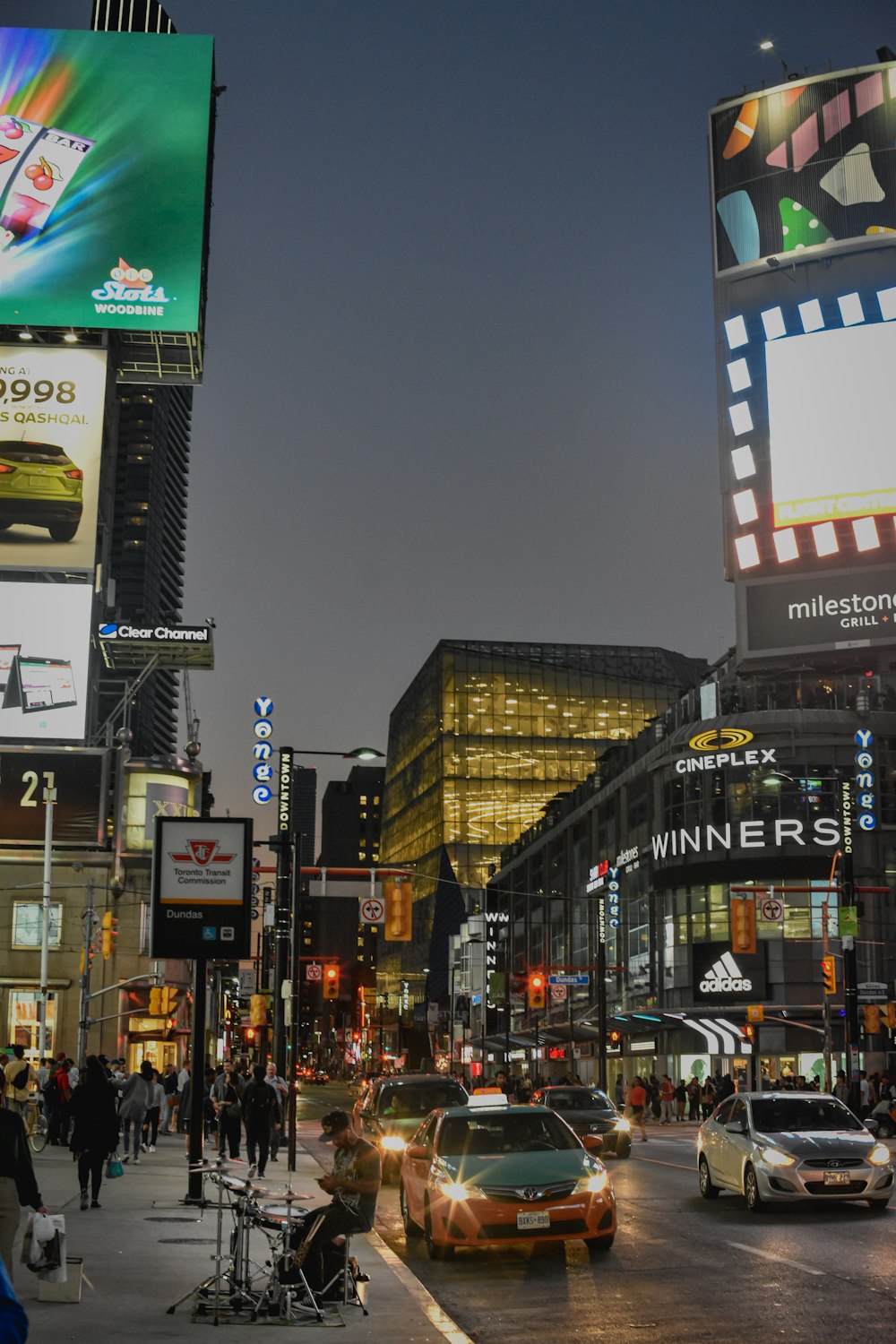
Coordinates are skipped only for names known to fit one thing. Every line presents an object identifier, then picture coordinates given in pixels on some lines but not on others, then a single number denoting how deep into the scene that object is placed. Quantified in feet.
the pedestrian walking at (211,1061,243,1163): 90.17
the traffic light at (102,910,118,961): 176.24
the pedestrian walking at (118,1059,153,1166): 95.45
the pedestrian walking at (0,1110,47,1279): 31.63
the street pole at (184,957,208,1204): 65.31
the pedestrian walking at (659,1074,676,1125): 181.57
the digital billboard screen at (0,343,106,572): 207.41
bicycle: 110.93
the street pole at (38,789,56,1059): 172.35
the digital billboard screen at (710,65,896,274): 159.53
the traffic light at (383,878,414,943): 121.60
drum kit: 37.45
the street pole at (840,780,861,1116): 129.39
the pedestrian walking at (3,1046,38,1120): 94.27
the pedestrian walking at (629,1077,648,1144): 146.20
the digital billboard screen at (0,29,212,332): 206.28
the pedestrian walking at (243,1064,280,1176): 84.33
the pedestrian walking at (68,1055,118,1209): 63.21
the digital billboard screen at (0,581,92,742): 202.90
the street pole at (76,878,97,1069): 183.32
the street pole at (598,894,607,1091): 186.80
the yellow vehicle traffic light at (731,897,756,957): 167.53
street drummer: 39.47
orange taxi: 49.08
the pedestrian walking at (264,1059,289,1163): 98.00
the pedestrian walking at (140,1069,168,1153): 109.50
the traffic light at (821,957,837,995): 169.89
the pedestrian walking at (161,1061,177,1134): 132.98
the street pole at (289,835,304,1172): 112.47
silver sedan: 60.23
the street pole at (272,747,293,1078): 113.70
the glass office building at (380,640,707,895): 489.26
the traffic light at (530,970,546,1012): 217.36
